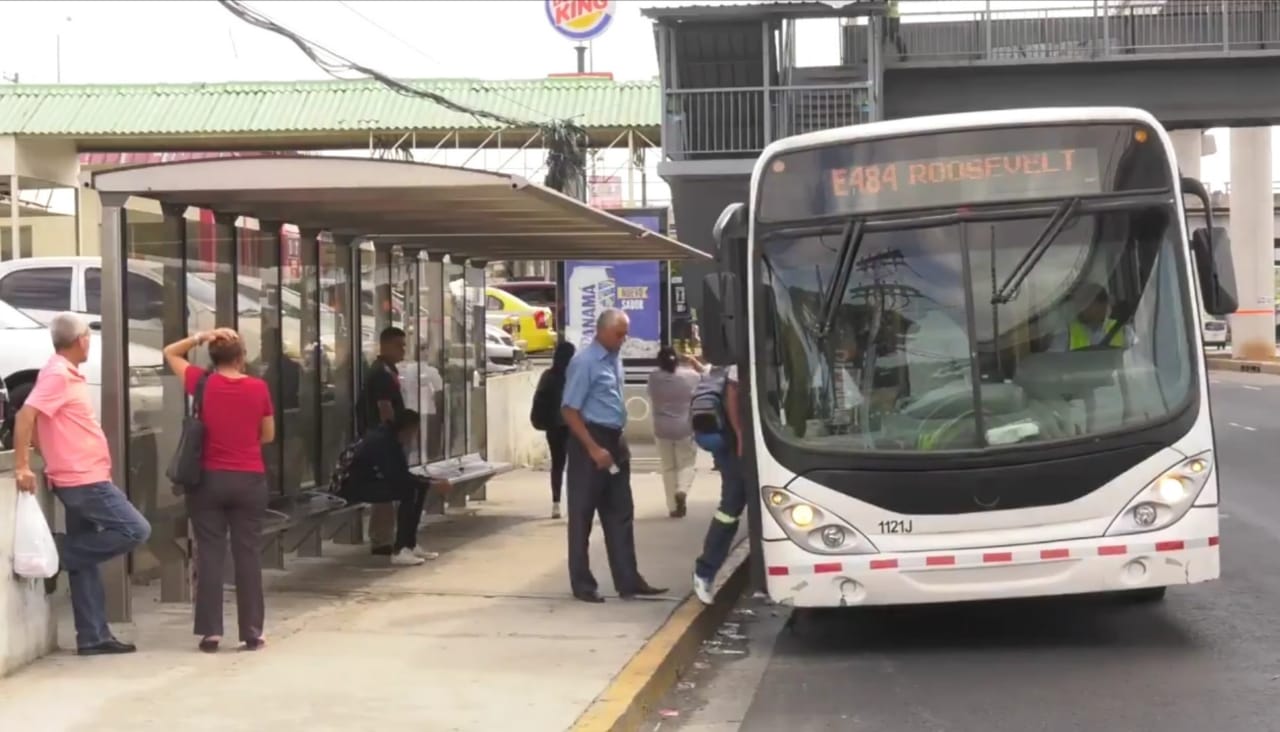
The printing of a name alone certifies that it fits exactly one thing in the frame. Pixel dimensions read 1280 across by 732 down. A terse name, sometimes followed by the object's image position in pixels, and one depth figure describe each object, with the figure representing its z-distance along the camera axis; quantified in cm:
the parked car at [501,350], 2994
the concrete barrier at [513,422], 1880
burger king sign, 3878
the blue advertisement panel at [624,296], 2141
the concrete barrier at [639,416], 2211
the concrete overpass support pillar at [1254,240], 5844
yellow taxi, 3588
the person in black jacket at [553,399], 1329
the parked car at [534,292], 4198
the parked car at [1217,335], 7481
